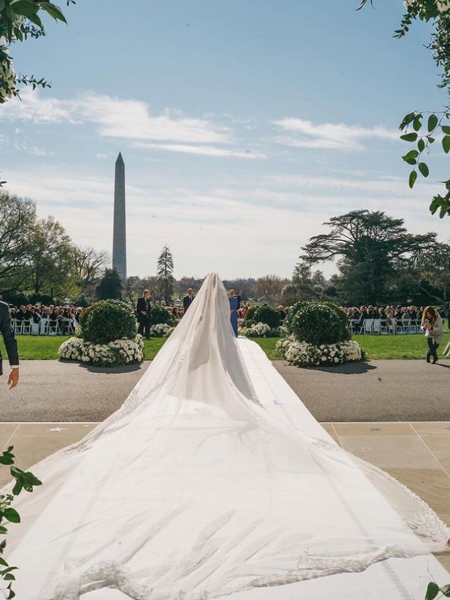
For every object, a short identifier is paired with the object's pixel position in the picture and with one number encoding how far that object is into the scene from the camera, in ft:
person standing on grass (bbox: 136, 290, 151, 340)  71.36
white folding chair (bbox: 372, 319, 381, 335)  101.60
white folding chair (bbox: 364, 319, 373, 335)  100.63
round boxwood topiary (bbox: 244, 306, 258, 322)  90.70
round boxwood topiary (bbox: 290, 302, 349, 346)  54.34
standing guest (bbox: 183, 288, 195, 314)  65.51
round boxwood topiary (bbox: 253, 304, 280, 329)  84.79
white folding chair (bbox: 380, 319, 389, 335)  103.19
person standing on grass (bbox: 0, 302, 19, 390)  21.22
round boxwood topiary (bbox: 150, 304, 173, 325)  86.89
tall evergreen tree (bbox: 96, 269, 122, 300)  194.08
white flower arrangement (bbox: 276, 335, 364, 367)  52.54
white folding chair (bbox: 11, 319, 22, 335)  96.15
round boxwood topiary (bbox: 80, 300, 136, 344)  54.65
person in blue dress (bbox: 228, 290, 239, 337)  64.39
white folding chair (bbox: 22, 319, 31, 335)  95.81
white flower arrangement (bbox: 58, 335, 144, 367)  52.42
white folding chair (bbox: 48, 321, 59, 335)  91.27
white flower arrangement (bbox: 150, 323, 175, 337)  83.25
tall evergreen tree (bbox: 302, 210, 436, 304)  160.15
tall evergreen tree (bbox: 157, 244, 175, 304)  265.54
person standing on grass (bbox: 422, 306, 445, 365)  54.03
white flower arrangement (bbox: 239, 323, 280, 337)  82.38
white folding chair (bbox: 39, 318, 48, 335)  92.21
